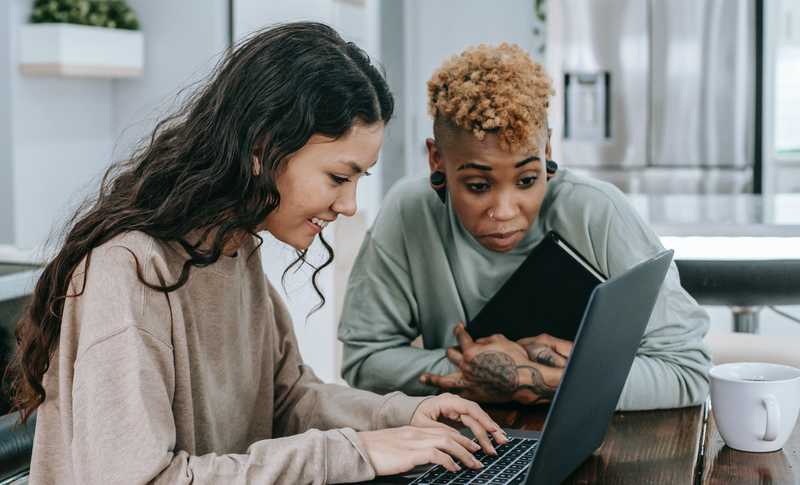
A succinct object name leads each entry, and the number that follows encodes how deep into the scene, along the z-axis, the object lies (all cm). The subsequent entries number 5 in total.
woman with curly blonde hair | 139
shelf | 305
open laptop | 90
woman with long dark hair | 100
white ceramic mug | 120
